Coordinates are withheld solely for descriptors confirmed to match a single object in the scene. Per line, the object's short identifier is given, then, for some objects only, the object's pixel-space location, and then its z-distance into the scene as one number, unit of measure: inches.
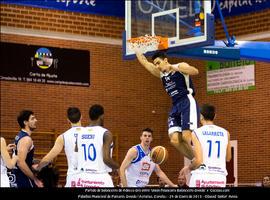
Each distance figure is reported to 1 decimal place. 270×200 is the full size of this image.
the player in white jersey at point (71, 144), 450.3
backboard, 564.7
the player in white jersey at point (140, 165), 564.1
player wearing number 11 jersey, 442.9
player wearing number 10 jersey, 444.1
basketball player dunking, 515.2
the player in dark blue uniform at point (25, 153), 478.0
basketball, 561.3
